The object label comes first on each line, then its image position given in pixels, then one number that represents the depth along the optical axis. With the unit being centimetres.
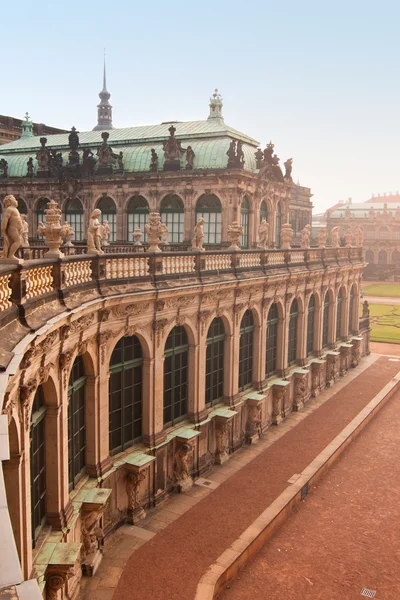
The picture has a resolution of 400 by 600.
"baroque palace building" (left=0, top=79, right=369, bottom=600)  1484
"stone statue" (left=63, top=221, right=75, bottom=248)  2530
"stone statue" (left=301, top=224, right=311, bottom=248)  4033
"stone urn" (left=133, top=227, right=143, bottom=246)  3615
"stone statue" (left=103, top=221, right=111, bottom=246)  2631
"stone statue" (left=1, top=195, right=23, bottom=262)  1320
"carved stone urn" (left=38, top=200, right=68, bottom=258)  1646
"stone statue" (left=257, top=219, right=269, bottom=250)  3453
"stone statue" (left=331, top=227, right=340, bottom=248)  4716
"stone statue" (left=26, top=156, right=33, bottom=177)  4356
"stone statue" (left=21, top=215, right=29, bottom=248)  2362
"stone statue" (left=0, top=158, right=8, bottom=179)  4534
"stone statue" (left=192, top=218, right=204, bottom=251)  2706
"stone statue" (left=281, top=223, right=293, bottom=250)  3678
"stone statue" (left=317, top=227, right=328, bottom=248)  4353
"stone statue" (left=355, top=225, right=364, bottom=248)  5290
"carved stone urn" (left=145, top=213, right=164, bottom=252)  2367
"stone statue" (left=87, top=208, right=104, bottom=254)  2023
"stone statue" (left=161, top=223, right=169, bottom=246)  3550
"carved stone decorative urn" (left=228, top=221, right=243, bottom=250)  2966
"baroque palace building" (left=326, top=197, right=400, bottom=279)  14275
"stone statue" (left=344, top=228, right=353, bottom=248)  4990
